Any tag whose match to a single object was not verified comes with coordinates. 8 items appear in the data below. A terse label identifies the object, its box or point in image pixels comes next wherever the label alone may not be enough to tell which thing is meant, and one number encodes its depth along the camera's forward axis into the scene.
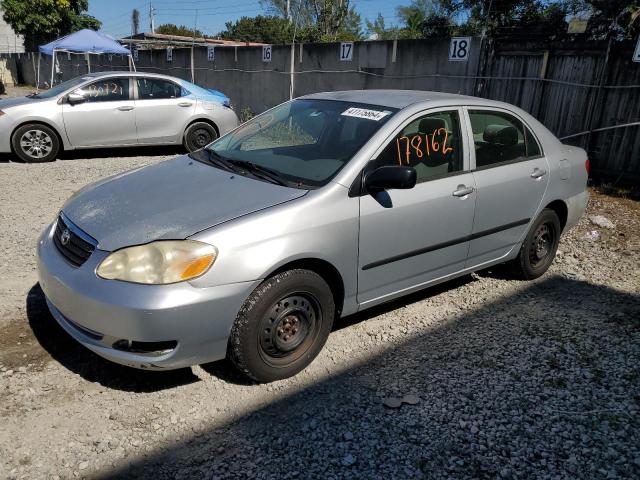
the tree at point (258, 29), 53.19
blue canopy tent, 18.30
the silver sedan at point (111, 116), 8.47
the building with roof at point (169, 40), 28.95
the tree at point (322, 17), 32.22
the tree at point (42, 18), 29.92
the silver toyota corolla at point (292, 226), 2.71
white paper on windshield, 3.61
